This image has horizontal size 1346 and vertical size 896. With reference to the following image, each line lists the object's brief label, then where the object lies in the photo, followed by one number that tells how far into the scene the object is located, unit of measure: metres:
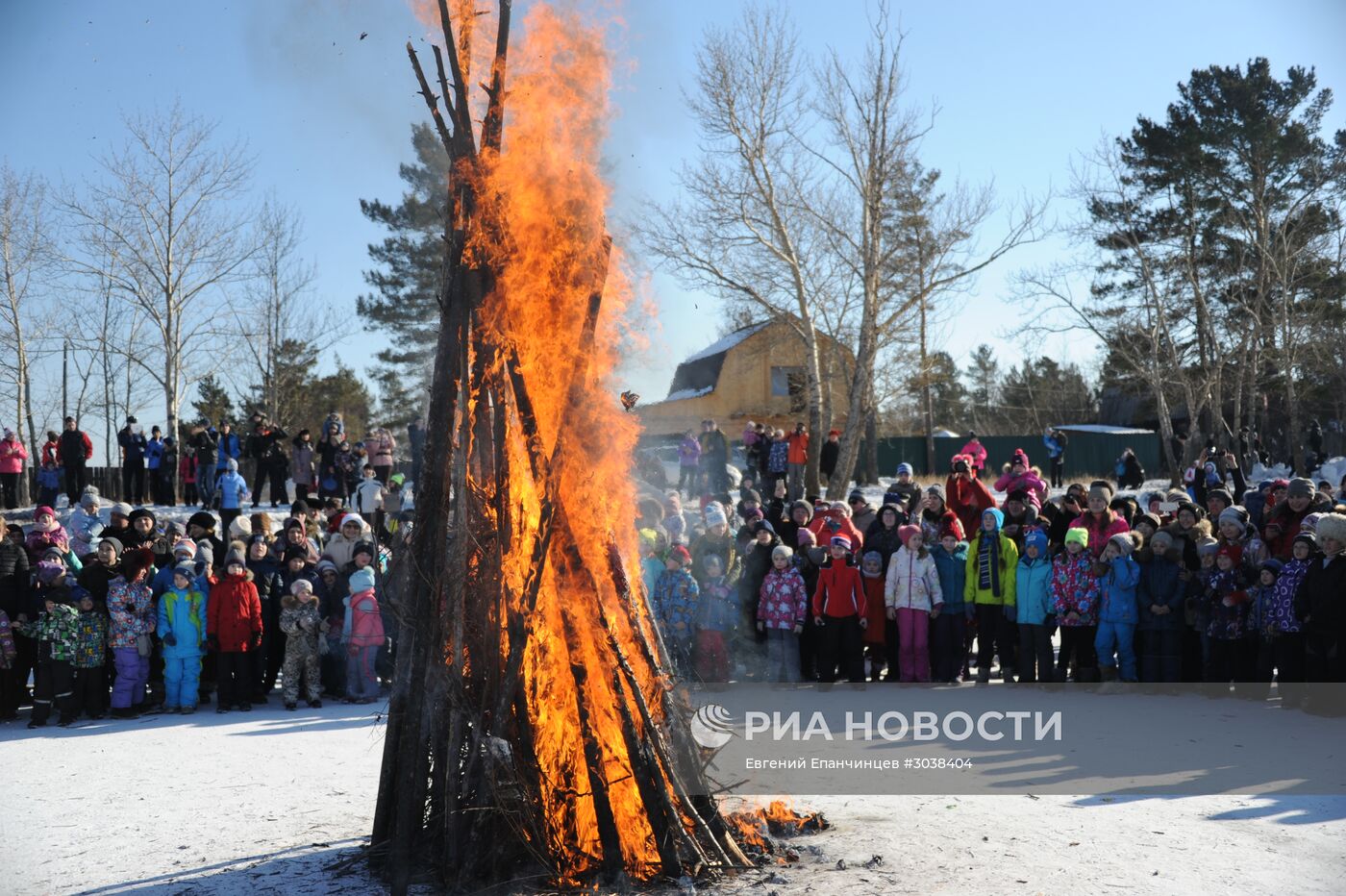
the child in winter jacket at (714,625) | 10.77
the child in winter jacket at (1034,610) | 10.34
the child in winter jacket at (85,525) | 13.72
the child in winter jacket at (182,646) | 10.34
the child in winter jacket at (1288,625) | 9.03
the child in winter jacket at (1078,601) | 10.13
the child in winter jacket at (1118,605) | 10.00
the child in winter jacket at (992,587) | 10.61
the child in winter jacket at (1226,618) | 9.48
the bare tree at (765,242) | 23.19
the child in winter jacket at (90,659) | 9.97
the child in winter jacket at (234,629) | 10.38
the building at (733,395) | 40.53
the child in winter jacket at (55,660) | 9.87
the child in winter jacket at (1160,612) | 9.87
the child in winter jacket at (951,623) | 10.71
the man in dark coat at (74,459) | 20.23
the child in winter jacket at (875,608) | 10.97
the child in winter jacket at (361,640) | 10.69
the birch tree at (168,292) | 24.70
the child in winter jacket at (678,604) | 10.62
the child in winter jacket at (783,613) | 10.79
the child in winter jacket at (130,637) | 10.16
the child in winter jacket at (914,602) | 10.69
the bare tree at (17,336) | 25.59
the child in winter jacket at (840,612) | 10.84
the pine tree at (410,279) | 26.45
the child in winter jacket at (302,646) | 10.47
